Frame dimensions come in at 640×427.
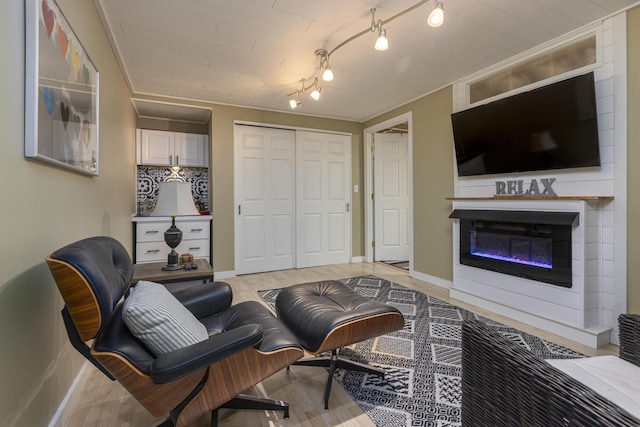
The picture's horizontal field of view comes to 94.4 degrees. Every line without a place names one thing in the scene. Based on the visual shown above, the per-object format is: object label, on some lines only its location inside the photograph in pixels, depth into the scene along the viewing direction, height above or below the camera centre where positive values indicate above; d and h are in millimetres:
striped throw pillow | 1080 -417
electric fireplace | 2381 -278
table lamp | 2391 +107
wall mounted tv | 2328 +742
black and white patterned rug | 1531 -1003
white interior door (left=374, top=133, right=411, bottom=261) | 5137 +303
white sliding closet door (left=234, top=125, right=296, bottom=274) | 4324 +227
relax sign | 2635 +236
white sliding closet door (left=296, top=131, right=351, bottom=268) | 4727 +246
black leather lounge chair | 994 -498
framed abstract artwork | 1124 +566
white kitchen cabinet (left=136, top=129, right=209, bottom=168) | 4176 +968
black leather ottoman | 1529 -593
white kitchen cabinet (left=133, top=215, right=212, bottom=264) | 3674 -295
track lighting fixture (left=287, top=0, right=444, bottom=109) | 1772 +1392
